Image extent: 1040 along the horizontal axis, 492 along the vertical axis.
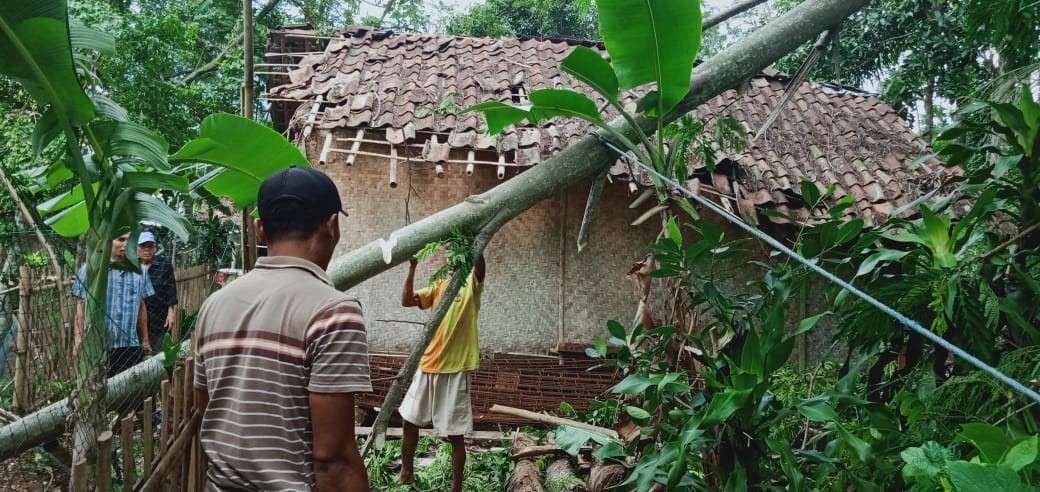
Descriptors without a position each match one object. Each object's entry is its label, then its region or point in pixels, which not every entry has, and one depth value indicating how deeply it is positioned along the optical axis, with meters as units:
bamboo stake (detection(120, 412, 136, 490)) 2.01
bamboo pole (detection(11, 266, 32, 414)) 3.77
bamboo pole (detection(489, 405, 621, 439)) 3.49
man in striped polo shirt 1.60
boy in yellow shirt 4.50
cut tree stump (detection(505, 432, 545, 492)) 4.21
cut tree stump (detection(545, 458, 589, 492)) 4.22
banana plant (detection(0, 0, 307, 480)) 2.17
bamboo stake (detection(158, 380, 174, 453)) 2.24
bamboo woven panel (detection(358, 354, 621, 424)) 5.88
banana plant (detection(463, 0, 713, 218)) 2.93
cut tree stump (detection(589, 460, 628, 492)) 3.90
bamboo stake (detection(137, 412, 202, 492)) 2.17
